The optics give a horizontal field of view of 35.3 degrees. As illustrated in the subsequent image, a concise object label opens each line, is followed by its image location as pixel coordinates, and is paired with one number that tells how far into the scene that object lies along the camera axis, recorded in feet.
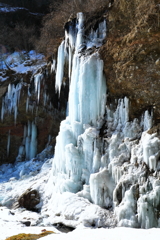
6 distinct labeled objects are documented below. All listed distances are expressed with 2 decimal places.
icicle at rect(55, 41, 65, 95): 45.55
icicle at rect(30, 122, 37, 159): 62.08
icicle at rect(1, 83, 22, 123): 60.13
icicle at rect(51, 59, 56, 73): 52.00
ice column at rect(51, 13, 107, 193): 32.76
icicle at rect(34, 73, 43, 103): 56.64
